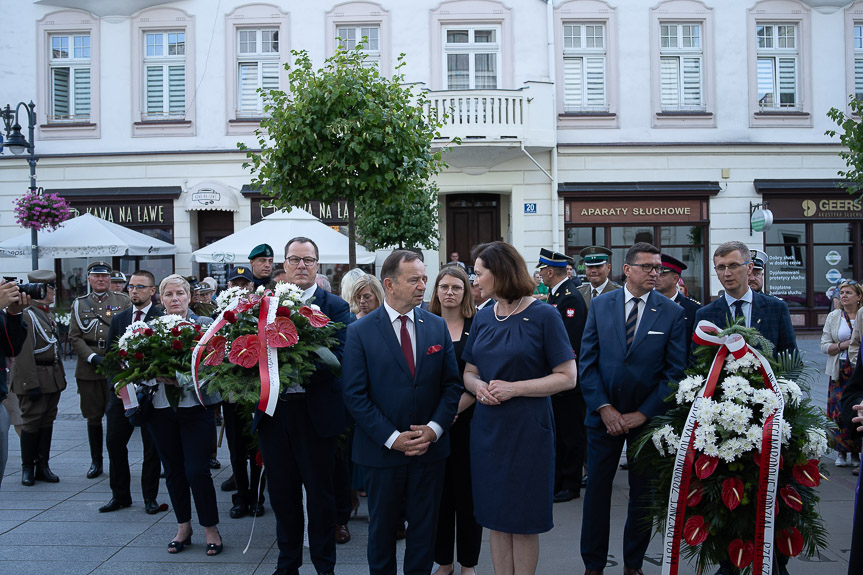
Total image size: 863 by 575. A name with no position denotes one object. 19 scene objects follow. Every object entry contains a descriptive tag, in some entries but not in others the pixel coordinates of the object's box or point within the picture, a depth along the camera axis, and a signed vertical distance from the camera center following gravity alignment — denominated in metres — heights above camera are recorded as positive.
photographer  4.58 -0.31
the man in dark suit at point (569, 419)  6.17 -1.27
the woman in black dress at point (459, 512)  4.35 -1.46
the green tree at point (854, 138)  9.66 +1.99
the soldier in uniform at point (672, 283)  5.75 -0.04
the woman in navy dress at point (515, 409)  3.69 -0.70
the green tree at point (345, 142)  8.72 +1.83
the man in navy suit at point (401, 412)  3.71 -0.70
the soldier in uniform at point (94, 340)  6.83 -0.53
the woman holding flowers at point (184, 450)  4.82 -1.17
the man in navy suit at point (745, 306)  4.47 -0.19
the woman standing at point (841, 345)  6.93 -0.73
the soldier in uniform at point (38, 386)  6.73 -0.96
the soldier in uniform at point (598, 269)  7.23 +0.12
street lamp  13.12 +2.88
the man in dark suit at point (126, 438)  5.70 -1.27
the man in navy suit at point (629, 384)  4.20 -0.65
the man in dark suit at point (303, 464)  4.26 -1.12
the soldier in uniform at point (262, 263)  7.05 +0.24
